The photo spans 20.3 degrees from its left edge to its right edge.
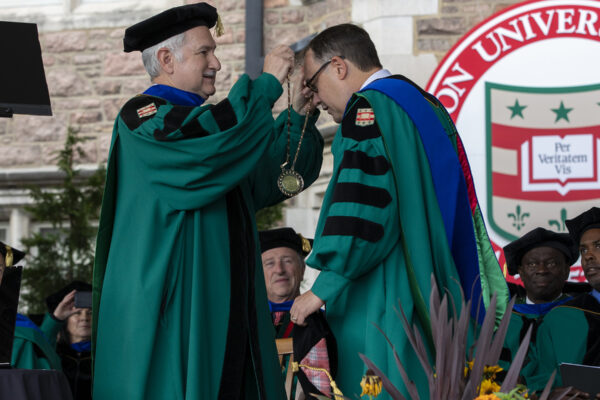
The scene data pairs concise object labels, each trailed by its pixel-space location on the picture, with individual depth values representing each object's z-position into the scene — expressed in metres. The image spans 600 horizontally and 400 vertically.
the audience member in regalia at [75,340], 10.34
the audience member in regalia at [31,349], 9.36
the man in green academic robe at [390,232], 5.65
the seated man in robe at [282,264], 9.98
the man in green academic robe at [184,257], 5.37
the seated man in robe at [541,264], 10.16
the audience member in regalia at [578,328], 9.05
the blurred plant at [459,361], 3.78
